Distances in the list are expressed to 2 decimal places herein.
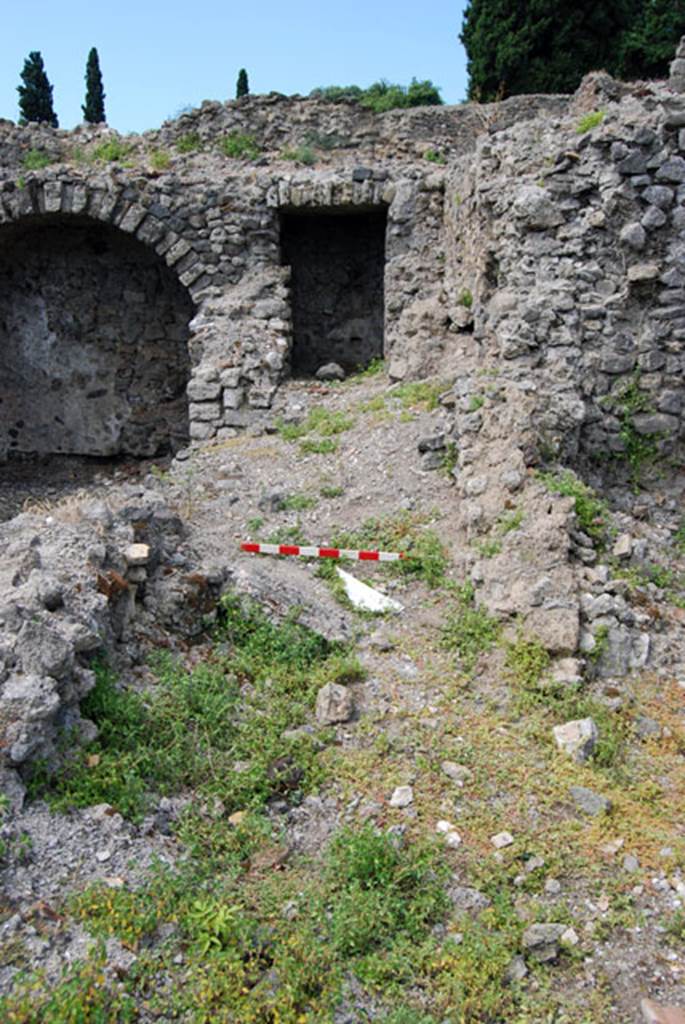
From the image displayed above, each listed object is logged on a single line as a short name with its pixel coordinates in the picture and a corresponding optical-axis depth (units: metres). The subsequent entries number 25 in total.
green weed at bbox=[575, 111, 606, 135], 7.41
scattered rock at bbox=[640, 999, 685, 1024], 3.28
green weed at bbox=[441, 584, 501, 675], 5.55
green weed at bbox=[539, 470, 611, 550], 6.28
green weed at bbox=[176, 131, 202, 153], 11.17
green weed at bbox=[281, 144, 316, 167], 10.91
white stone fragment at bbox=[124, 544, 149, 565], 5.56
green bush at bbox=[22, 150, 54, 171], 10.95
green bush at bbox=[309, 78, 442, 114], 11.52
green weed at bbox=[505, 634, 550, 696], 5.24
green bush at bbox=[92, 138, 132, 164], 11.14
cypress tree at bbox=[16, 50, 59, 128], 22.24
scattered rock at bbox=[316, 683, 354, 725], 4.94
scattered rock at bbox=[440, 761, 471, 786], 4.54
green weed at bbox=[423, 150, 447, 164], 10.95
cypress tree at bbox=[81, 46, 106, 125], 23.98
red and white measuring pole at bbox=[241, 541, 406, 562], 6.55
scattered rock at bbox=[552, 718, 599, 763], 4.69
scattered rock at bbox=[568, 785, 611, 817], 4.36
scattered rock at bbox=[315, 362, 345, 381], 10.64
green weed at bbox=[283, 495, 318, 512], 7.35
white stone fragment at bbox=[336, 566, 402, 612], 6.09
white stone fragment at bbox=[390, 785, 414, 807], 4.36
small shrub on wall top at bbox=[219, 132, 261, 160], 11.09
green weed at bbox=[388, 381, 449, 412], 8.34
